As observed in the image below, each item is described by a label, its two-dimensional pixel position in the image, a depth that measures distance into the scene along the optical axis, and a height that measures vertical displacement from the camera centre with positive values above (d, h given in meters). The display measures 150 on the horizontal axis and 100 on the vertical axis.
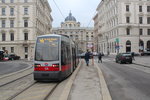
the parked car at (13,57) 48.43 -1.17
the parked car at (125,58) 28.14 -0.92
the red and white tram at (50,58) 10.92 -0.36
